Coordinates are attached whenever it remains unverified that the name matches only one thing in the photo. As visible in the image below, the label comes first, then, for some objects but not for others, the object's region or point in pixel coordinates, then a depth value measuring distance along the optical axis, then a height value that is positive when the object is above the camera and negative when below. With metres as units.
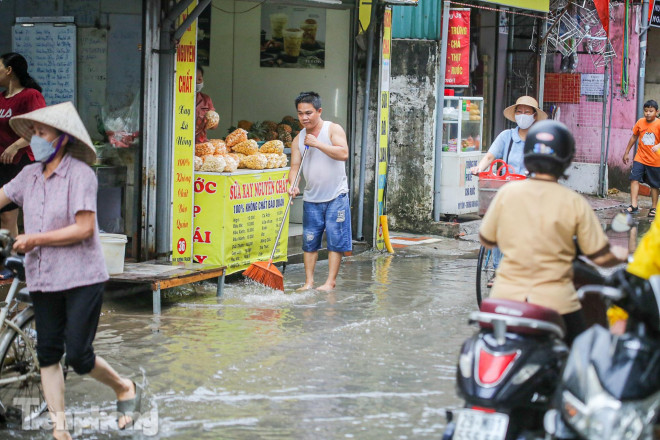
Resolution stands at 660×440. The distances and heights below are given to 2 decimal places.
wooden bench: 15.57 -2.05
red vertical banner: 26.50 -0.06
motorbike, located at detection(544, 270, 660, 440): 7.42 -1.38
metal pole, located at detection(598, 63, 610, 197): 34.20 -1.70
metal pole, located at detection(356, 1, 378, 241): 22.64 -1.12
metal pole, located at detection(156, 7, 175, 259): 17.38 -0.96
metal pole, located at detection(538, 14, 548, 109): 31.30 -0.30
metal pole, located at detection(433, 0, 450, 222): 25.85 -0.83
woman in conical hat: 9.39 -1.08
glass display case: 26.80 -1.65
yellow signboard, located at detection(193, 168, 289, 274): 17.98 -1.75
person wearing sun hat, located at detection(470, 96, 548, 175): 16.77 -0.83
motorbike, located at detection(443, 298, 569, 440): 7.91 -1.39
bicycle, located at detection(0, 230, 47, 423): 9.91 -1.80
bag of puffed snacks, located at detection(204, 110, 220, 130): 19.48 -0.85
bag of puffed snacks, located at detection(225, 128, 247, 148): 19.83 -1.06
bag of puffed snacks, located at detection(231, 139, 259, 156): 19.57 -1.14
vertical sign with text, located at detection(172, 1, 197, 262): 17.68 -1.01
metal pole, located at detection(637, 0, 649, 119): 35.21 -0.20
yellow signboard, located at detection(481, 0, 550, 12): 28.37 +0.65
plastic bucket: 15.50 -1.80
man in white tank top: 17.44 -1.40
